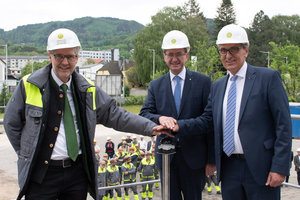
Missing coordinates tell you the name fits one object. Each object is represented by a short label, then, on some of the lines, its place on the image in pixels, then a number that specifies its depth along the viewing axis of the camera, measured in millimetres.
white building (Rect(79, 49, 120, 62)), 112750
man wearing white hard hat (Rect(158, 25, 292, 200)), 2297
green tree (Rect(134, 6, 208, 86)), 44438
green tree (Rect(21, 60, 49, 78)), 74162
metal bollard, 2438
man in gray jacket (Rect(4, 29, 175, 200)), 2285
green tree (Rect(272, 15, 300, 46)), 63469
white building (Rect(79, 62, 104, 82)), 80588
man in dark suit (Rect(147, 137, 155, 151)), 15400
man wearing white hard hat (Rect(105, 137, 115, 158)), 15702
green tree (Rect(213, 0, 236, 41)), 56438
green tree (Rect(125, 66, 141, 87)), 64375
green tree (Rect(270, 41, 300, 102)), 23547
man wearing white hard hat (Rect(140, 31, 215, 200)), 2885
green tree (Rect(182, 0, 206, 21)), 63406
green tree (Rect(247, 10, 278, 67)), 55125
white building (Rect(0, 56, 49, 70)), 148125
